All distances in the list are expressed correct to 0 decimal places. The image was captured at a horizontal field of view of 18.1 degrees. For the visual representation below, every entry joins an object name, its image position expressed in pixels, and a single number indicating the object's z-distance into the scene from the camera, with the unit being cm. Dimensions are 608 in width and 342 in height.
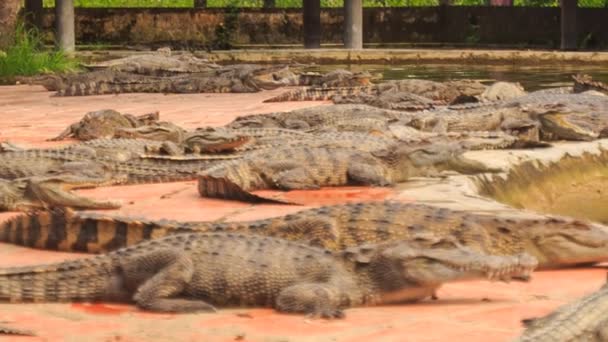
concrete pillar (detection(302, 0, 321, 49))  3034
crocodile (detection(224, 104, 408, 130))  1294
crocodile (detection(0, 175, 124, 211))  831
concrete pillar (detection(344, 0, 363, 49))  2881
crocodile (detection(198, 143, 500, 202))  945
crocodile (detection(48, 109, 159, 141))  1239
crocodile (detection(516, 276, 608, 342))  412
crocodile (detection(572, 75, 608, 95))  1655
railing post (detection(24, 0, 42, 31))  3086
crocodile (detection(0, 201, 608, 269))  654
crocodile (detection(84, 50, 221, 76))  2288
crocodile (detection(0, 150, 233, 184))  943
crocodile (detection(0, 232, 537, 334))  568
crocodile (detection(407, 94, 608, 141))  1223
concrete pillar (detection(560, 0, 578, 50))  2957
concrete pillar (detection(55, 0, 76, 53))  2754
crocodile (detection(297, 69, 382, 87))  1877
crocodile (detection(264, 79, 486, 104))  1718
